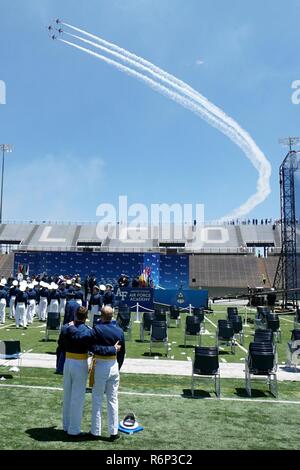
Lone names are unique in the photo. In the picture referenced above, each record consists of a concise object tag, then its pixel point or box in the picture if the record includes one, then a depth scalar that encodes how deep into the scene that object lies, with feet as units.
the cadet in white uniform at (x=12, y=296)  63.29
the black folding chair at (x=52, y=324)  48.52
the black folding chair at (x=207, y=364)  30.17
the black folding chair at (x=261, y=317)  63.34
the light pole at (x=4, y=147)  221.87
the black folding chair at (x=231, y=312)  60.20
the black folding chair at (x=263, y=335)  39.23
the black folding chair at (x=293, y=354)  39.86
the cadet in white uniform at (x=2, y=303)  62.75
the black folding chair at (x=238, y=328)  50.90
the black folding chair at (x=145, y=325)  51.67
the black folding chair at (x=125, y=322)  51.72
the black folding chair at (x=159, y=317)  54.72
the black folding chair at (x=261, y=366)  30.66
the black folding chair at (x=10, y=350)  32.91
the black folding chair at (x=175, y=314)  68.33
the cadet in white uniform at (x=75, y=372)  20.63
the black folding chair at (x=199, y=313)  58.81
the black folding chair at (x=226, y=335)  45.94
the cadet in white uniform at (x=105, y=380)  20.25
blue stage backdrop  144.15
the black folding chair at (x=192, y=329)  49.24
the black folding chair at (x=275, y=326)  53.62
